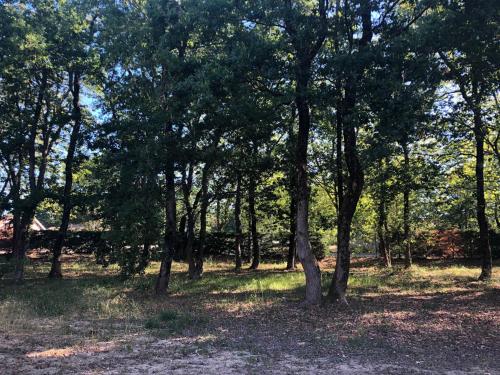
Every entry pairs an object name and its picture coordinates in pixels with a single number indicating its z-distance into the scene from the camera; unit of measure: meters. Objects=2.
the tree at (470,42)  9.32
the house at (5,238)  35.23
